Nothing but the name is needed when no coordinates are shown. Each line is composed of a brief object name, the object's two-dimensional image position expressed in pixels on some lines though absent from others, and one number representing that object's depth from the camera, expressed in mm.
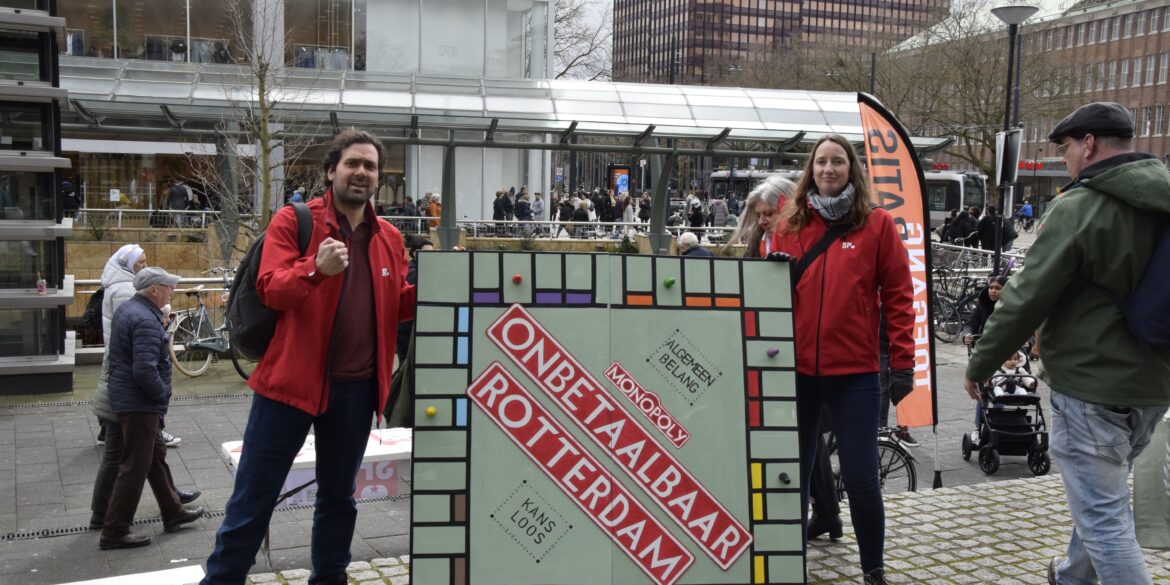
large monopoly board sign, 3426
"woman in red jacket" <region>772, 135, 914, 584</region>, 4102
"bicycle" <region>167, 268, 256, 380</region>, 12289
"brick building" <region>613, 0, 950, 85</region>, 127188
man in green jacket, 3543
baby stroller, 8586
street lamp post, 15609
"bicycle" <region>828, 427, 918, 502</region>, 6672
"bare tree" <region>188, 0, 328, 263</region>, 15405
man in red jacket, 3646
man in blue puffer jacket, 5895
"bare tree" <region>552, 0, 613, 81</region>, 50562
